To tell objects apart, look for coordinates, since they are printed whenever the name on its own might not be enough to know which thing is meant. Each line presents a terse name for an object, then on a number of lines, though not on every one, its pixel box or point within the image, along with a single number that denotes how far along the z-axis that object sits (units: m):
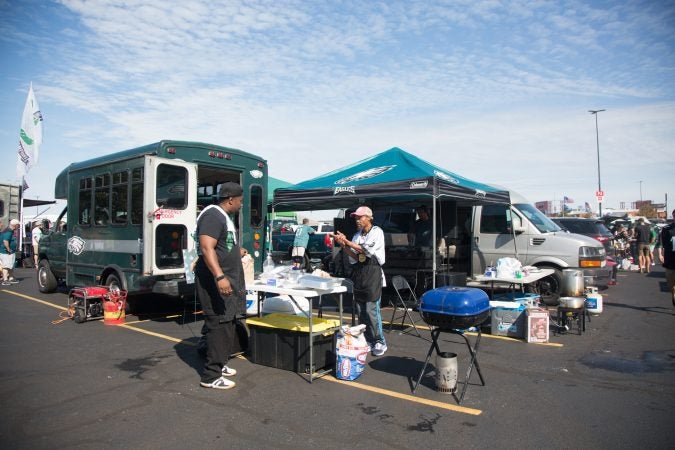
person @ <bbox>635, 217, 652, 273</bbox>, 15.71
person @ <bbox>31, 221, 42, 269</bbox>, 16.80
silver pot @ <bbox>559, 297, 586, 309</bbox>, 7.04
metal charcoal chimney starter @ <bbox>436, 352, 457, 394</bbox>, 4.57
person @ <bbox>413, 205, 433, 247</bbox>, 9.58
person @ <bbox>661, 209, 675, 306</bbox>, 8.45
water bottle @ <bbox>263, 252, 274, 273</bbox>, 8.59
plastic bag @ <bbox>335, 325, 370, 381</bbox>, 4.93
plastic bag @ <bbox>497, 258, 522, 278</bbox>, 7.48
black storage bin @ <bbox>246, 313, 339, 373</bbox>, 5.18
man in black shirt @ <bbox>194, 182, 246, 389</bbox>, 4.58
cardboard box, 6.61
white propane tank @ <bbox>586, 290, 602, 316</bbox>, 8.31
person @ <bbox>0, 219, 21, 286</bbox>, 12.85
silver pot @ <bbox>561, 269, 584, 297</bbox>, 7.85
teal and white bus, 7.57
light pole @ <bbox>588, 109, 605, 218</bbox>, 31.94
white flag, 17.36
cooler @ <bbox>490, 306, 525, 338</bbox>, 6.89
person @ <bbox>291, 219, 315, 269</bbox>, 14.99
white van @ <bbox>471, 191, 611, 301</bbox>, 9.58
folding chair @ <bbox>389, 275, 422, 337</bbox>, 6.64
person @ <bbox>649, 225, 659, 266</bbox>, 16.39
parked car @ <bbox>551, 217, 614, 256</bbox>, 13.84
